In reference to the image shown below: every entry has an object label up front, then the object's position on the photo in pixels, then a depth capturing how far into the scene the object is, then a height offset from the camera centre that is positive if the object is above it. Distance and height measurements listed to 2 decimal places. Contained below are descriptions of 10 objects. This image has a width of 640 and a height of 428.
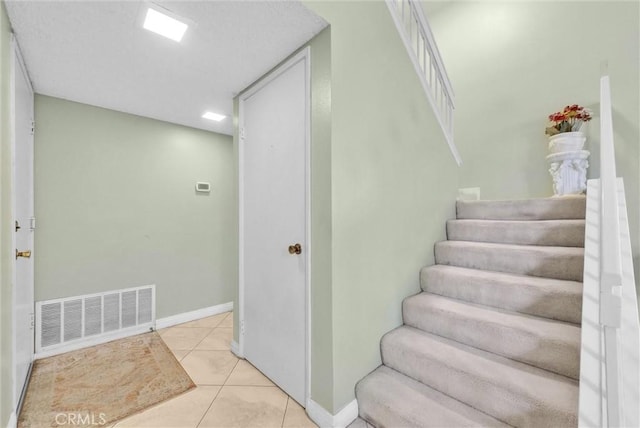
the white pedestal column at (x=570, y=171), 2.64 +0.42
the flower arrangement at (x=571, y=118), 2.64 +0.93
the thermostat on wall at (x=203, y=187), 2.98 +0.35
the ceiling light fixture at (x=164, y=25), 1.39 +1.03
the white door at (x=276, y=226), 1.67 -0.05
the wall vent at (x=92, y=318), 2.15 -0.85
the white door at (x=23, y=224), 1.55 -0.02
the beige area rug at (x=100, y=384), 1.56 -1.09
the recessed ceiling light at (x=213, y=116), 2.62 +1.00
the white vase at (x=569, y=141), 2.63 +0.70
